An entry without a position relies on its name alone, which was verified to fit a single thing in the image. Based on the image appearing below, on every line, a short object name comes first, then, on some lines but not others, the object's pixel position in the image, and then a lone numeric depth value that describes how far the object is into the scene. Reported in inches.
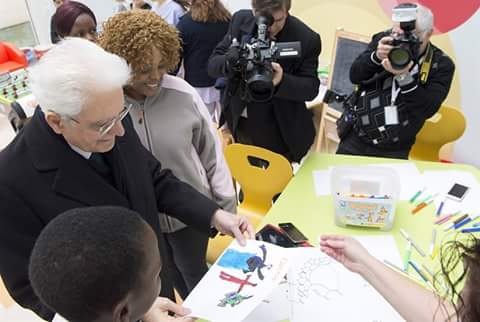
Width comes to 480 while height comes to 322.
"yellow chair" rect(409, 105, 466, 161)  87.9
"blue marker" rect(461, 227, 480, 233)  57.5
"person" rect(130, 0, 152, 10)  143.6
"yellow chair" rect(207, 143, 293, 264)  75.3
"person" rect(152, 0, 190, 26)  128.3
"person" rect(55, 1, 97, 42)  87.0
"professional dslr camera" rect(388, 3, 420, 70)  71.1
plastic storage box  57.0
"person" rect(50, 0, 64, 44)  92.2
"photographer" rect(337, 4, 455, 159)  73.2
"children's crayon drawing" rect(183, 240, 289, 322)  44.8
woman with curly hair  51.3
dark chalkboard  113.9
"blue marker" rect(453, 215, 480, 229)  59.1
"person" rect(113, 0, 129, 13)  172.9
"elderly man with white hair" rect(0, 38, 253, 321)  39.3
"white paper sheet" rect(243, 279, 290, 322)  47.2
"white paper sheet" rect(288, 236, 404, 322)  46.9
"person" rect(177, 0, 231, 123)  107.5
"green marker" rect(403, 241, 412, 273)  53.3
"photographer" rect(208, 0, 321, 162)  69.2
